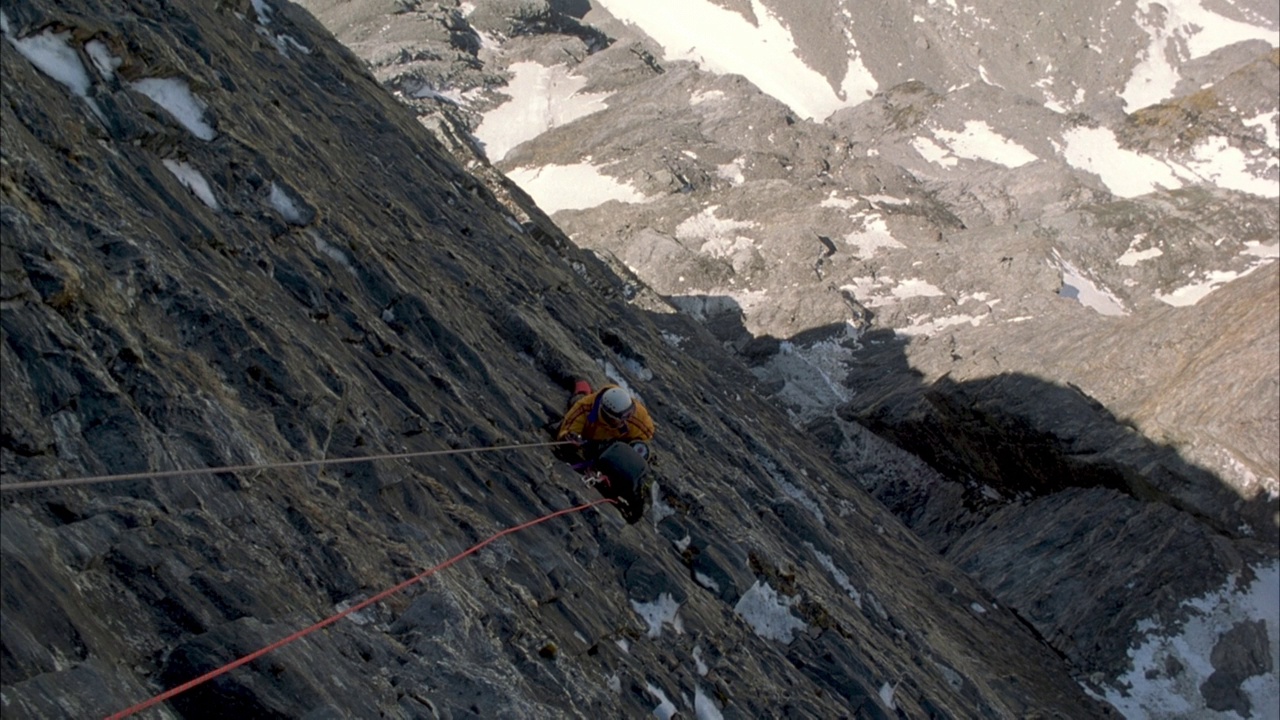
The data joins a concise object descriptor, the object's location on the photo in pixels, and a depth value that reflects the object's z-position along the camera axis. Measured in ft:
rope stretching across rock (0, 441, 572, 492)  18.63
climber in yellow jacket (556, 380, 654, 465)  42.55
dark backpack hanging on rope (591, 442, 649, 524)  41.37
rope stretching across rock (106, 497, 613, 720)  17.67
